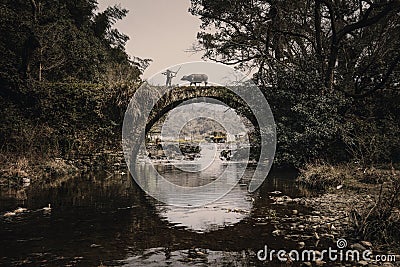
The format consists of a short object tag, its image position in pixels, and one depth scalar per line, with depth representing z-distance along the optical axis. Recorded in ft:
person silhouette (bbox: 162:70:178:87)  78.60
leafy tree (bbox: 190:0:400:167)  60.34
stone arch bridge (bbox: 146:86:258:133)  76.79
